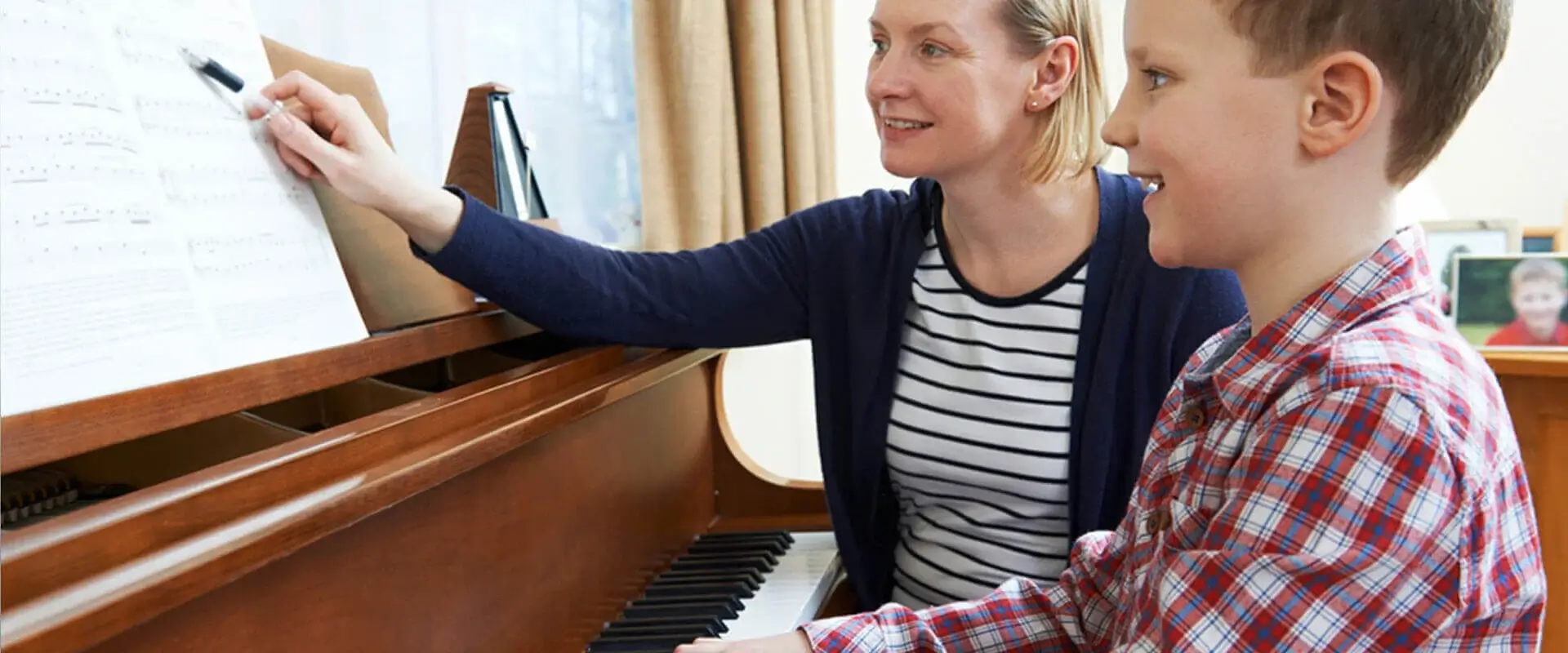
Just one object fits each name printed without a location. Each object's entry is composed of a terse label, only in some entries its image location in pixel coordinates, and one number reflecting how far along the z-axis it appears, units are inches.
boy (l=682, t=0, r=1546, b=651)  25.0
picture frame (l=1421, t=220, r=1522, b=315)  95.7
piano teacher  49.3
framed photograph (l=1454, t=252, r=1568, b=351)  86.1
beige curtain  81.3
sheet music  25.3
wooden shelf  79.1
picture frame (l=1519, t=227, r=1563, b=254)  109.5
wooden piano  23.0
